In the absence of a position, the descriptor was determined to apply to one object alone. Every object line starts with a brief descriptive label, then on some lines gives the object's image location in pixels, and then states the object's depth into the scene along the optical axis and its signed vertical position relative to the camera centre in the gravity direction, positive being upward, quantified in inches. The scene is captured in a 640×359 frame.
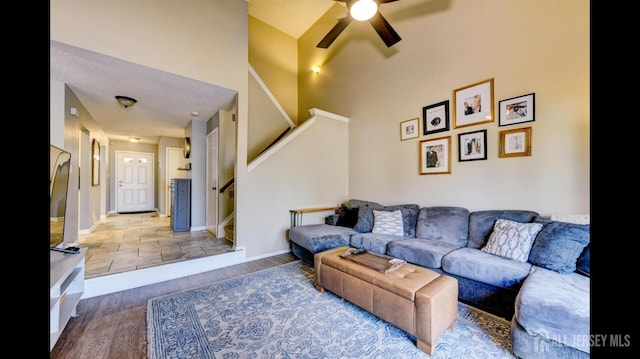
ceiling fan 105.6 +76.0
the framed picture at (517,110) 102.3 +30.7
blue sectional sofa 58.9 -29.8
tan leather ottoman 67.5 -36.4
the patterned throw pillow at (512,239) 87.9 -22.9
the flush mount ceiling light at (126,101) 144.4 +47.5
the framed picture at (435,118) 129.4 +34.2
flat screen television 77.3 -3.6
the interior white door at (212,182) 184.4 -2.1
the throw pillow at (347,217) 157.2 -24.6
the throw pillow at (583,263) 76.2 -26.9
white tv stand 63.4 -33.5
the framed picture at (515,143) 103.6 +16.3
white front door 287.6 -2.2
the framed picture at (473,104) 114.3 +37.3
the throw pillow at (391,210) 133.3 -21.6
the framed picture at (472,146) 116.3 +16.8
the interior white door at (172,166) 267.0 +14.9
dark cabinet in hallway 190.7 -20.7
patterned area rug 68.1 -48.2
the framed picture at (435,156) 129.8 +13.3
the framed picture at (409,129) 142.5 +30.6
